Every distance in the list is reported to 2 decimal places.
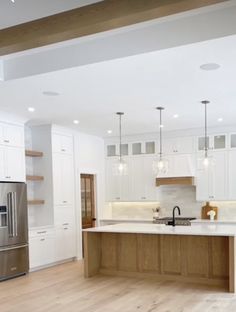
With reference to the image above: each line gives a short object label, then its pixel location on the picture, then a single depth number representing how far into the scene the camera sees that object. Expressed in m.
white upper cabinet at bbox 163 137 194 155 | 8.72
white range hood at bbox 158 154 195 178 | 8.59
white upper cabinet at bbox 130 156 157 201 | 9.12
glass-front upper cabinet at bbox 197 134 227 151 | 8.41
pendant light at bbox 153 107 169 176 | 6.50
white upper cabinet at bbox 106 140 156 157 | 9.24
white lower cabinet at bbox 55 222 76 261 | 7.93
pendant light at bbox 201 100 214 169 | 6.34
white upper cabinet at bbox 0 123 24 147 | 6.85
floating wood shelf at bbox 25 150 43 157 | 7.51
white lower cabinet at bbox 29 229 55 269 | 7.30
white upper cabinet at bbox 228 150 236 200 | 8.19
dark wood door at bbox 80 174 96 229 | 8.99
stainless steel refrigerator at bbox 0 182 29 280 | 6.61
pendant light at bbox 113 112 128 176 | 6.76
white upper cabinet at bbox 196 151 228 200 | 8.29
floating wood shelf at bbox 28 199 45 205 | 7.57
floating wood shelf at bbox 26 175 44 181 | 7.51
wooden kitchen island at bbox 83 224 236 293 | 5.90
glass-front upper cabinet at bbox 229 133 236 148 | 8.31
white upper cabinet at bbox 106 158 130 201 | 9.43
